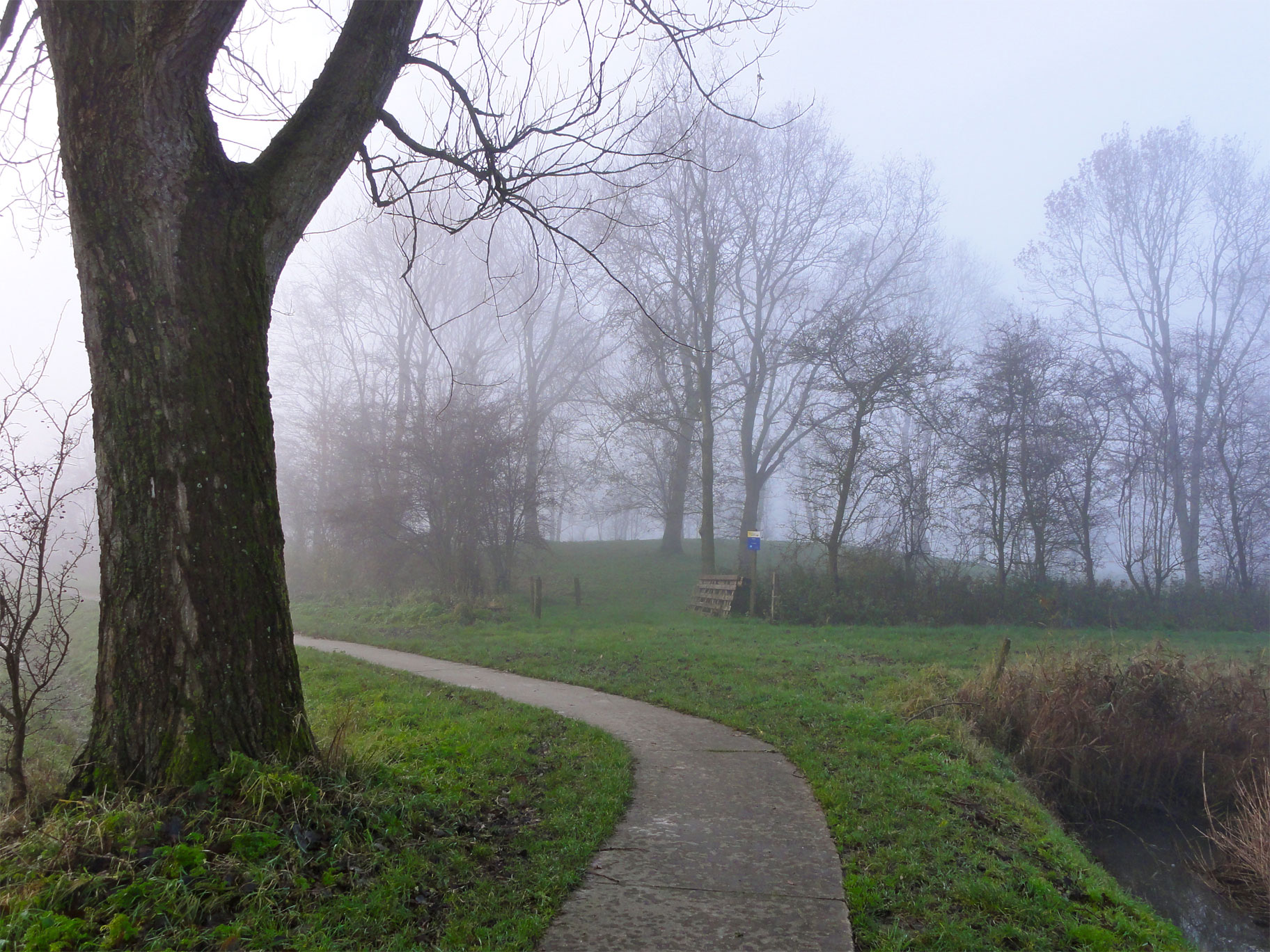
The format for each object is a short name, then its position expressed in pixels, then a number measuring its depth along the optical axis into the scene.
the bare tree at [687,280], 23.97
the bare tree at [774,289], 25.06
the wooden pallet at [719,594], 19.88
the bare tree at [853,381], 20.84
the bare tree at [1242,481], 23.25
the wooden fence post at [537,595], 18.06
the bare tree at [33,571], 4.67
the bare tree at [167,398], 3.89
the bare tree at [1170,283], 24.56
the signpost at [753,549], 19.41
